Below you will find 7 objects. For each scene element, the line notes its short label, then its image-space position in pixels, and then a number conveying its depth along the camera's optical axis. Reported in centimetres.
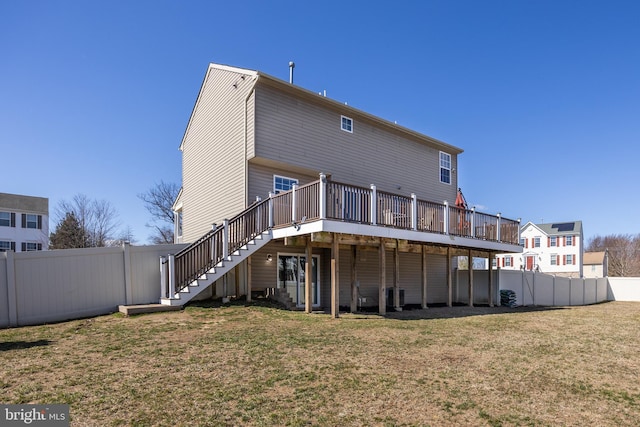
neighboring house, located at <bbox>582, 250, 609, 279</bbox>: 4847
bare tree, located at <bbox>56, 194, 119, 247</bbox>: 3253
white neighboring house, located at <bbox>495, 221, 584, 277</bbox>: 4253
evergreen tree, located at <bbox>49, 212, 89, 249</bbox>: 3048
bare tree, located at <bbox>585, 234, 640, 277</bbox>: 4916
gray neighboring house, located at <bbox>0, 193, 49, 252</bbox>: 2878
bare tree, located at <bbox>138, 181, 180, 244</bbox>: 3719
